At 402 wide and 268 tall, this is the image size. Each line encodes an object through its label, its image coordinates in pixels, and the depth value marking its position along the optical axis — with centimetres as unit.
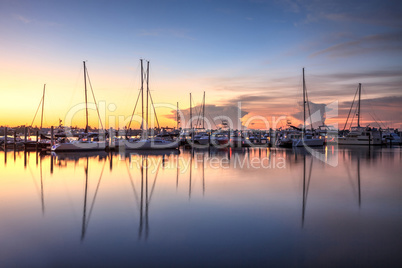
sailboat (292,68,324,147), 5262
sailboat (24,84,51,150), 4297
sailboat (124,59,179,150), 4006
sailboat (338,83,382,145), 5962
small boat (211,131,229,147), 5706
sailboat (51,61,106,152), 3659
